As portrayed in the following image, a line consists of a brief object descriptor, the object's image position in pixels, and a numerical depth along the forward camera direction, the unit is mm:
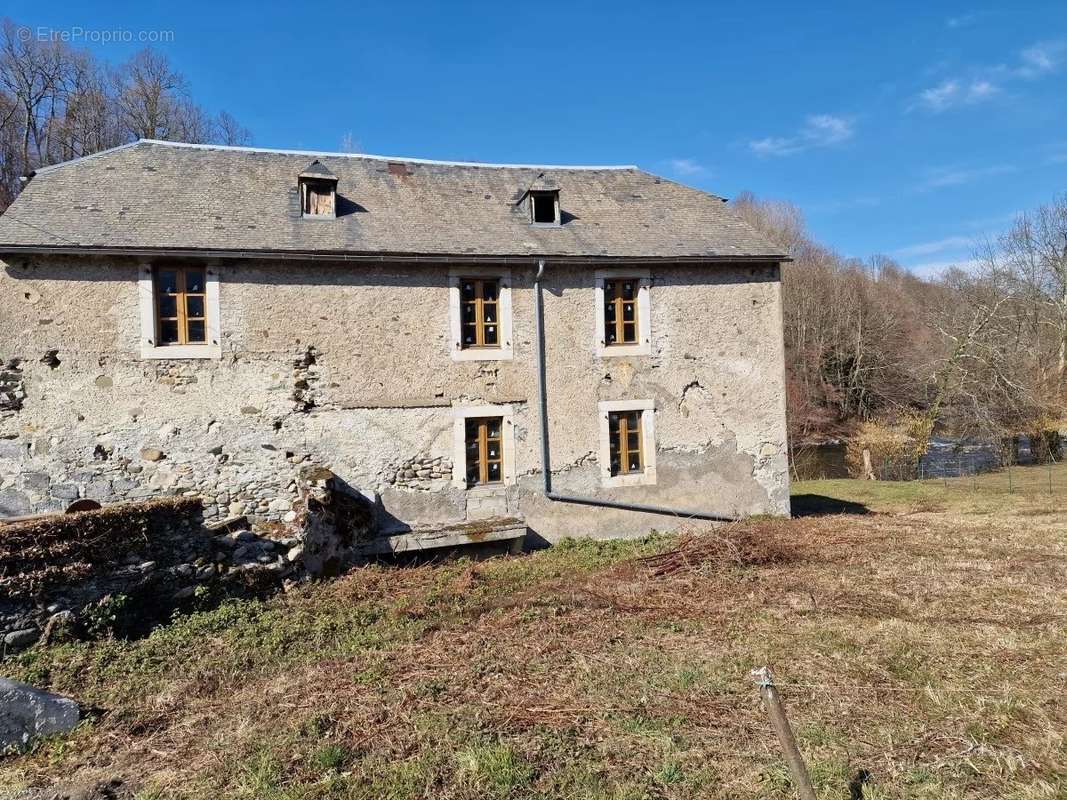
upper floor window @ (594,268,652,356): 11320
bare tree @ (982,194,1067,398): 27027
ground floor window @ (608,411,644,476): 11344
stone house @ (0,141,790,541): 9188
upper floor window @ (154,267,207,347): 9609
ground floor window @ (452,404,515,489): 10695
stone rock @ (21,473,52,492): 8922
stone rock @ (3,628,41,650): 5899
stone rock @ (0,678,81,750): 4574
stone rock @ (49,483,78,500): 9016
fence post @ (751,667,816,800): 2918
